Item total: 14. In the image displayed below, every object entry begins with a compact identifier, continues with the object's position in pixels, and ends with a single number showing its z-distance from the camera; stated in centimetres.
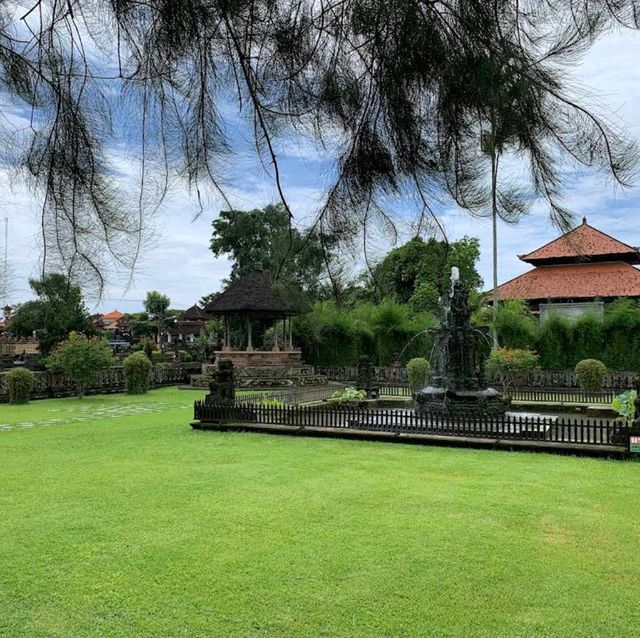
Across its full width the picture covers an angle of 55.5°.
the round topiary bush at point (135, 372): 2191
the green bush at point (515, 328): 2425
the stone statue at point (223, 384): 1314
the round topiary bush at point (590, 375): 1967
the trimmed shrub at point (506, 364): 1997
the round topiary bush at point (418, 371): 2247
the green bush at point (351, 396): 1675
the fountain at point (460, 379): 1362
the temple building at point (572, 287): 2481
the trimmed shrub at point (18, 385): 1811
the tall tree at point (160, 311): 6450
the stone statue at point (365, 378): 1858
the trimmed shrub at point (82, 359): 1884
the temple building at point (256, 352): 2536
